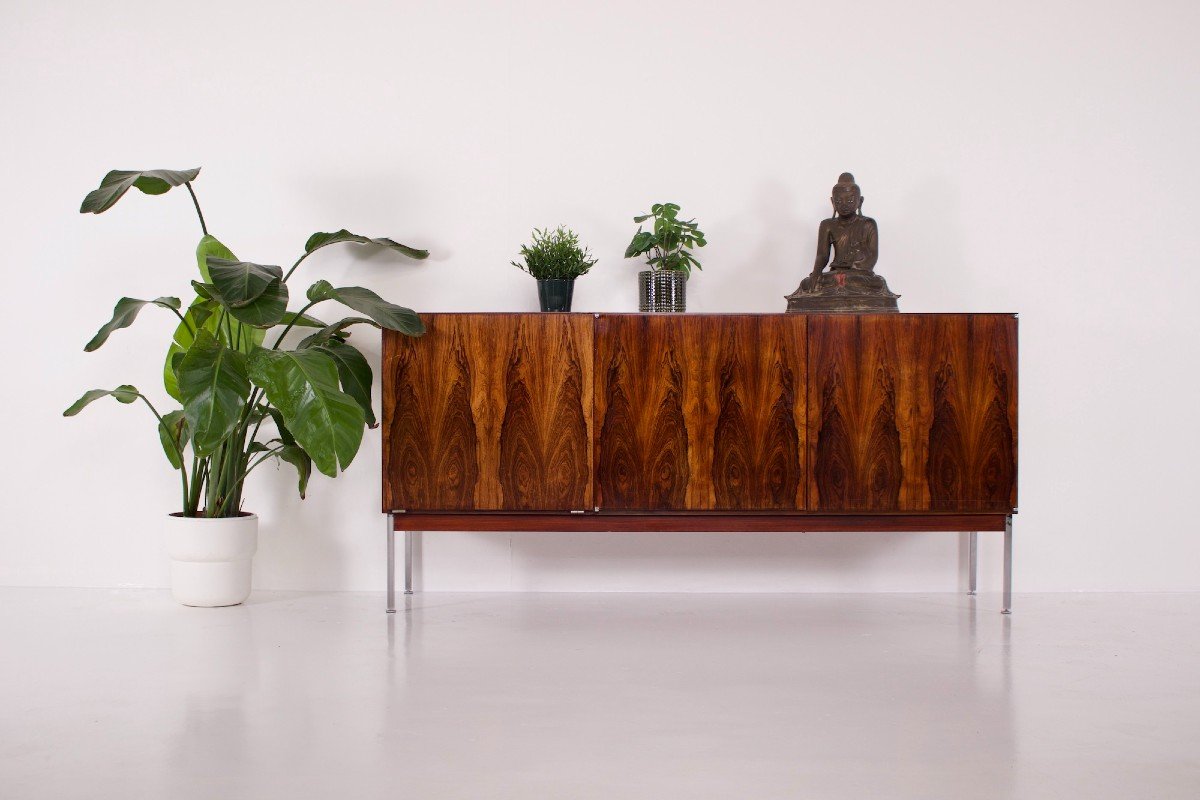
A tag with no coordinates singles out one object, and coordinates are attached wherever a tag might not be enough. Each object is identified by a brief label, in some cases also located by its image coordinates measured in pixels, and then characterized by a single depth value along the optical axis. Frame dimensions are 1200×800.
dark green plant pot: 3.38
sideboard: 3.21
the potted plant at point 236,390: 2.92
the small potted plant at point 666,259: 3.39
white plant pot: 3.29
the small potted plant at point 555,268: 3.39
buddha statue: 3.32
